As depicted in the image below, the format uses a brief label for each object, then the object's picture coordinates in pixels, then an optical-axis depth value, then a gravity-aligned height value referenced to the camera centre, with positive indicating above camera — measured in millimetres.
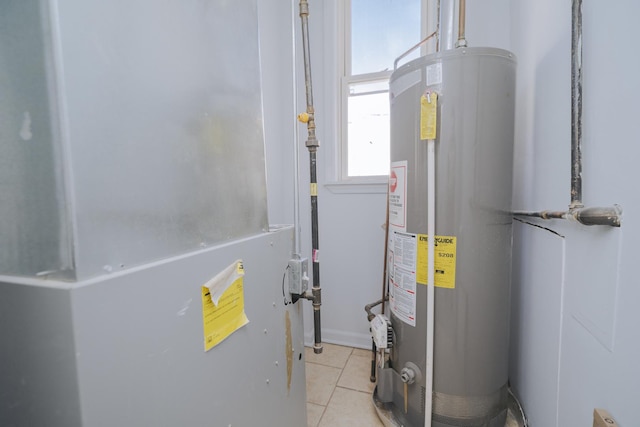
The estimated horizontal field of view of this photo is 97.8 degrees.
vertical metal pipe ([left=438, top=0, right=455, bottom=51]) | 1084 +637
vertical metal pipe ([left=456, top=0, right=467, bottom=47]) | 945 +560
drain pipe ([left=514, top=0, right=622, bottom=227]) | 652 +163
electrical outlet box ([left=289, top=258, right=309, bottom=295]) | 835 -261
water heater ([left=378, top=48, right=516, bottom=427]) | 889 -132
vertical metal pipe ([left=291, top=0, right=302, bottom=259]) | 874 -53
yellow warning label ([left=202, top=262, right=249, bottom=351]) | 515 -243
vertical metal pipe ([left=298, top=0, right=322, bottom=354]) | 1116 +80
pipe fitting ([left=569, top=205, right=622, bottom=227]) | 532 -69
